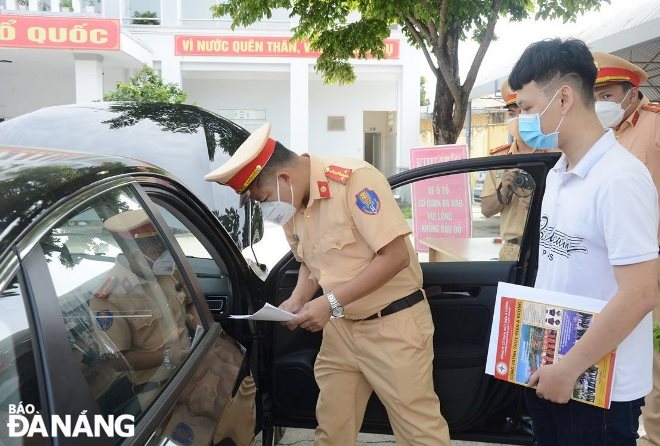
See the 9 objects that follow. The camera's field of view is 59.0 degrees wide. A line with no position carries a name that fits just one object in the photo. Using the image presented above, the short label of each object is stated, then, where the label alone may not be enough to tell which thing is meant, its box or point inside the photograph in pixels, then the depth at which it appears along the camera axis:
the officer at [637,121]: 2.63
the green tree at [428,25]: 5.16
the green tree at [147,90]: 11.25
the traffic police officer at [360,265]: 1.92
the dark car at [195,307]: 1.00
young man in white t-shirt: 1.32
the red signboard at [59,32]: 12.81
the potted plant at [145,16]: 16.17
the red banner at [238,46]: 15.54
